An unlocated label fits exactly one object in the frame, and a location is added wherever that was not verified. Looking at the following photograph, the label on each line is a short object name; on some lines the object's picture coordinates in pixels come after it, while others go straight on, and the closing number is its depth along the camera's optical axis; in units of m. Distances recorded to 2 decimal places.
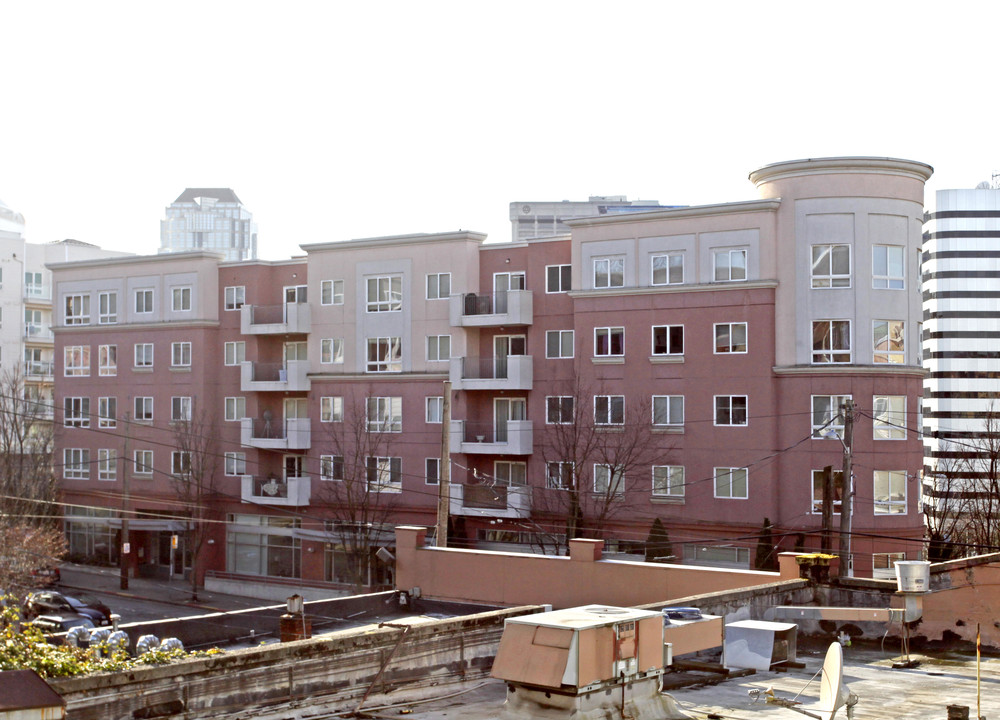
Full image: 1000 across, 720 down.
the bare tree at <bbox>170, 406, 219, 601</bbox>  59.38
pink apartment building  45.97
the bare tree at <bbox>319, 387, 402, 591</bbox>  53.81
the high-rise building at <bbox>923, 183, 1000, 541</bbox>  116.25
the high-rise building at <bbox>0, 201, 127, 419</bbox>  84.00
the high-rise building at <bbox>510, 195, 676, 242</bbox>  142.65
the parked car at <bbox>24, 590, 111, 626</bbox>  43.22
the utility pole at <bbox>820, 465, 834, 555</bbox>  33.19
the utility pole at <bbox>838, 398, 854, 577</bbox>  32.66
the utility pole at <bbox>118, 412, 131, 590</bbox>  55.16
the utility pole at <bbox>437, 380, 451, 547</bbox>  35.47
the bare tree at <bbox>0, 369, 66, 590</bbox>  44.77
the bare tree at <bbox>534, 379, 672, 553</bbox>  48.28
